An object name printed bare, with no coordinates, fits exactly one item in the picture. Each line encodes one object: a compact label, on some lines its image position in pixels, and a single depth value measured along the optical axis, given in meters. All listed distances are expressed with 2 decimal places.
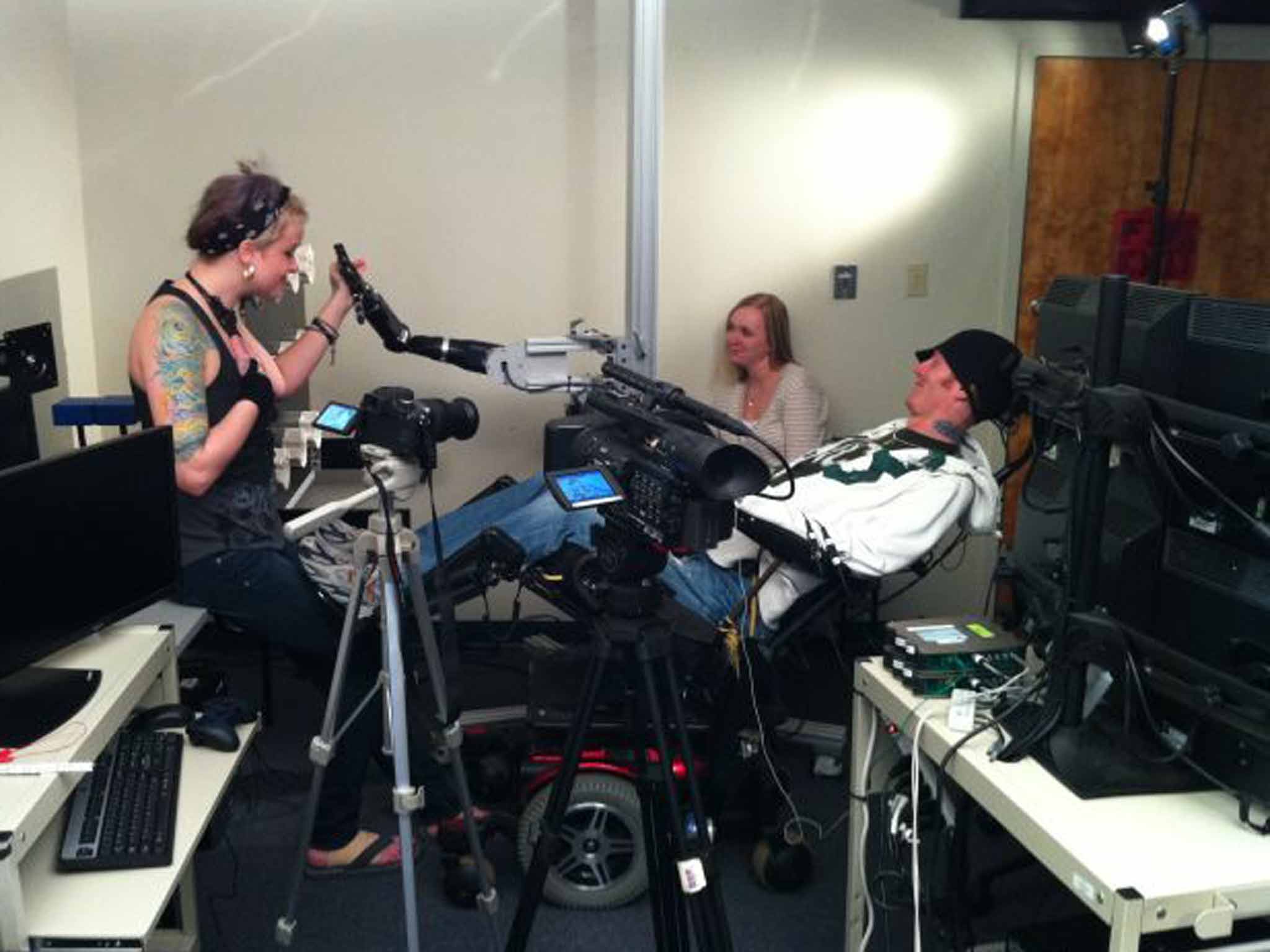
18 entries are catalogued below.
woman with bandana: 2.31
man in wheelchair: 2.50
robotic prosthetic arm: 3.05
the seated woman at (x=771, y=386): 3.70
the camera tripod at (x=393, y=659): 2.01
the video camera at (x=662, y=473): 1.61
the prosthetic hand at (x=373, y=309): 2.89
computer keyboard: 1.64
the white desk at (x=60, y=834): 1.45
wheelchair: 2.45
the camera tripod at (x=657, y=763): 1.79
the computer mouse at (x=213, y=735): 1.95
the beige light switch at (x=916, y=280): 3.99
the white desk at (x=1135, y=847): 1.40
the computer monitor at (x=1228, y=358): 1.49
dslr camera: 1.97
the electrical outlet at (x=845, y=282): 3.94
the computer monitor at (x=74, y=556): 1.74
